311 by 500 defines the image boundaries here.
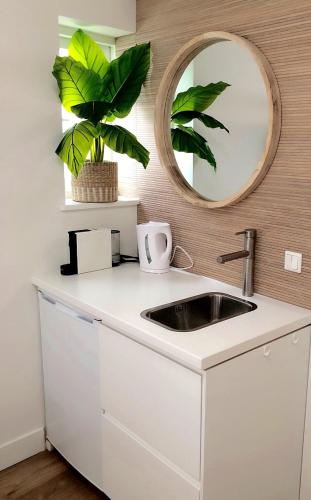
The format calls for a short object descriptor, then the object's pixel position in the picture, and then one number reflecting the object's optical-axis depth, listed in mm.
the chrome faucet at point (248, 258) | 1809
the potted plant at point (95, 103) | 2000
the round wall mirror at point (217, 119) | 1764
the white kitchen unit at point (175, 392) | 1388
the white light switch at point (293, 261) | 1725
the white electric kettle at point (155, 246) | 2164
